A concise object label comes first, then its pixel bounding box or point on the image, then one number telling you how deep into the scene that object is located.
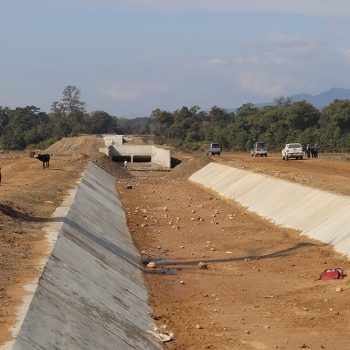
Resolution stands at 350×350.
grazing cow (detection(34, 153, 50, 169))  50.87
